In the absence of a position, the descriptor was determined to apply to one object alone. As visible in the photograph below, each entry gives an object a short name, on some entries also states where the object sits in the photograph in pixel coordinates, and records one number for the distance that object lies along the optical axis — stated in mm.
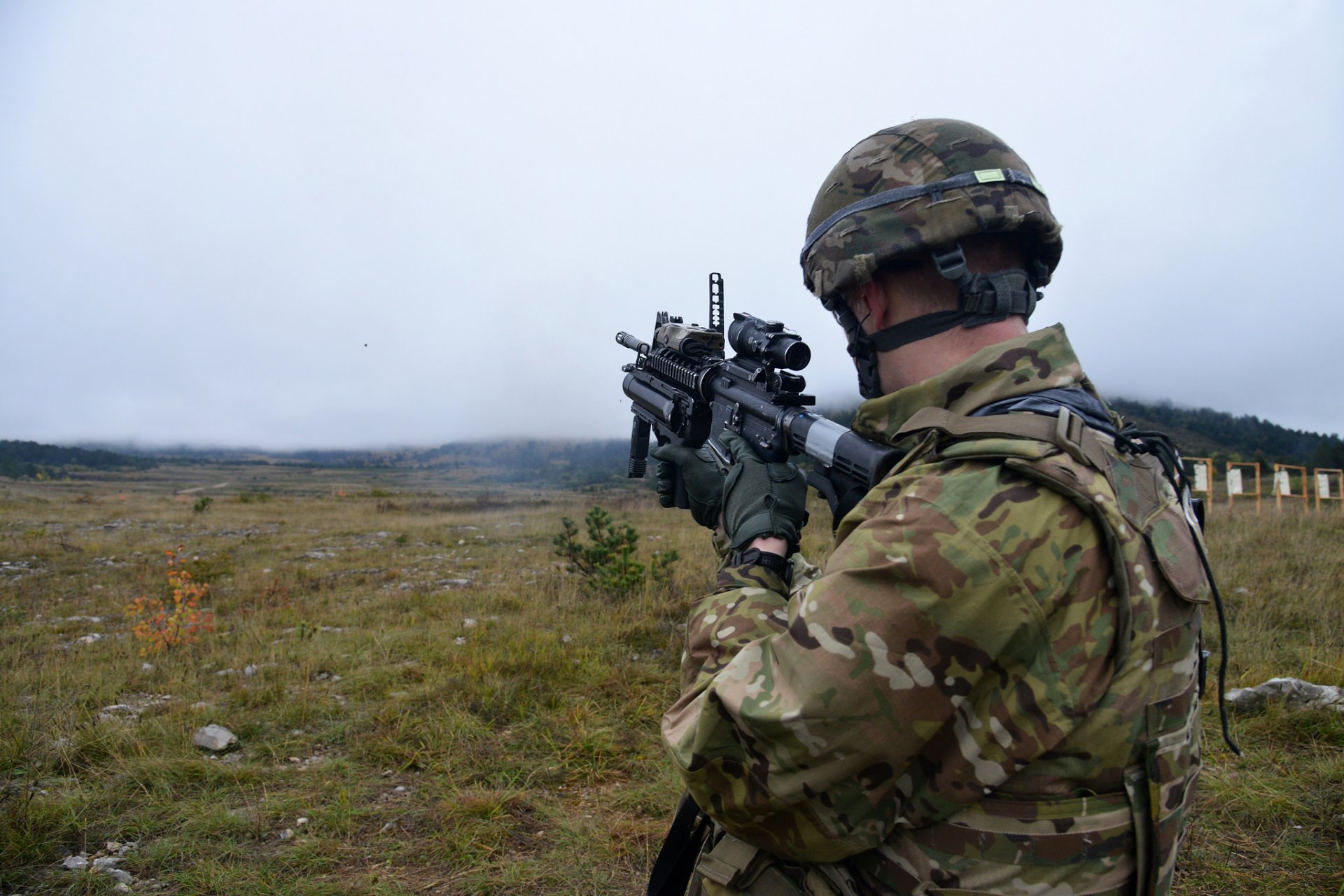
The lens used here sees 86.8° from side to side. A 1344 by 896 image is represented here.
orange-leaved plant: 6434
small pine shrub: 7676
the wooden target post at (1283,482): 16031
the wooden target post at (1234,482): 15500
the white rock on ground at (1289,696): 4340
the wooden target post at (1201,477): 14969
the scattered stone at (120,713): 4749
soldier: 1277
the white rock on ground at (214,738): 4453
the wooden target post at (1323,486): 15219
